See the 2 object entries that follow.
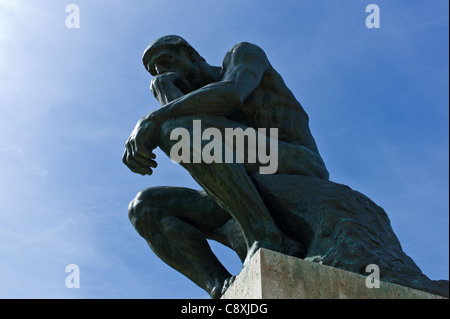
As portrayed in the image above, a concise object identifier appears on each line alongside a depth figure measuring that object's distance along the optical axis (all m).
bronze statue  5.02
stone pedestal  4.04
